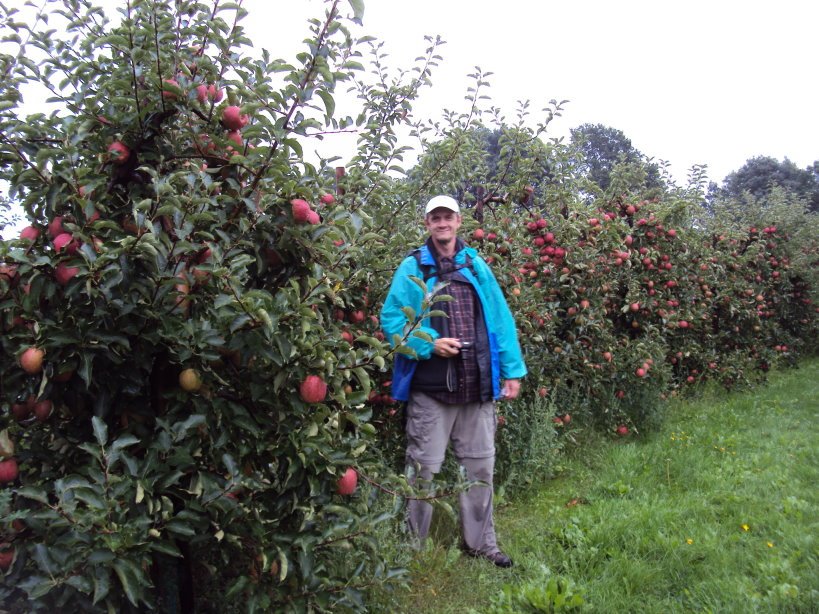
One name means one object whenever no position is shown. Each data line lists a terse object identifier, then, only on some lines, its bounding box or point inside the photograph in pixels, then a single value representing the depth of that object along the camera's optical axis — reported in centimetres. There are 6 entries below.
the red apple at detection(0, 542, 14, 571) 164
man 308
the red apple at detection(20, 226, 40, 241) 176
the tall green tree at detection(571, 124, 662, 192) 3103
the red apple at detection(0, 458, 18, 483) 172
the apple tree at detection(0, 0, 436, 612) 161
